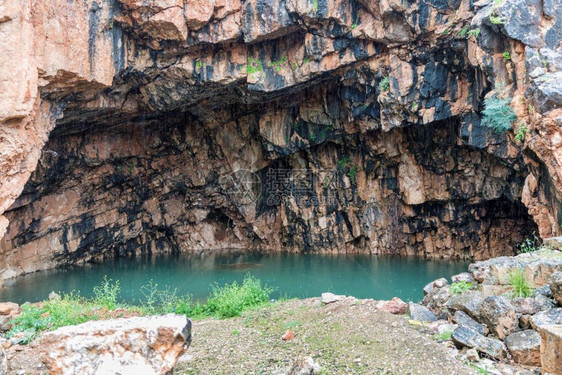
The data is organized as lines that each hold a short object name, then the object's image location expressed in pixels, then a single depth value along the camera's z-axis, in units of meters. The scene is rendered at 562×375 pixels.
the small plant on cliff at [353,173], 23.31
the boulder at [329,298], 10.11
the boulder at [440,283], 9.07
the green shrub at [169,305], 11.64
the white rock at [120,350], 4.60
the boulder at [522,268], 6.96
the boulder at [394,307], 8.13
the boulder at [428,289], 9.34
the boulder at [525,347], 5.10
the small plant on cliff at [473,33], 12.70
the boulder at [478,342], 5.37
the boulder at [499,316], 5.80
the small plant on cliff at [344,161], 23.25
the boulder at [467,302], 6.47
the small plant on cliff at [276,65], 17.28
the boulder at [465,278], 8.77
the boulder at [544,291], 6.40
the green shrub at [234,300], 10.41
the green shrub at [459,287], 8.07
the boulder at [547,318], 5.39
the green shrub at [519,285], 6.91
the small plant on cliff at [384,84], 16.88
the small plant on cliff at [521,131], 11.50
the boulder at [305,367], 5.17
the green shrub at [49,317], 9.30
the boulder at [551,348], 4.28
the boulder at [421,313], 7.33
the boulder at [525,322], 5.77
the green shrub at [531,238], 19.85
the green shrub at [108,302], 11.56
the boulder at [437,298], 7.91
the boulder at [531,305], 5.95
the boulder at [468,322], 6.08
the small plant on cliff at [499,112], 12.12
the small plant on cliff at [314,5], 15.27
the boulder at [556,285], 5.88
